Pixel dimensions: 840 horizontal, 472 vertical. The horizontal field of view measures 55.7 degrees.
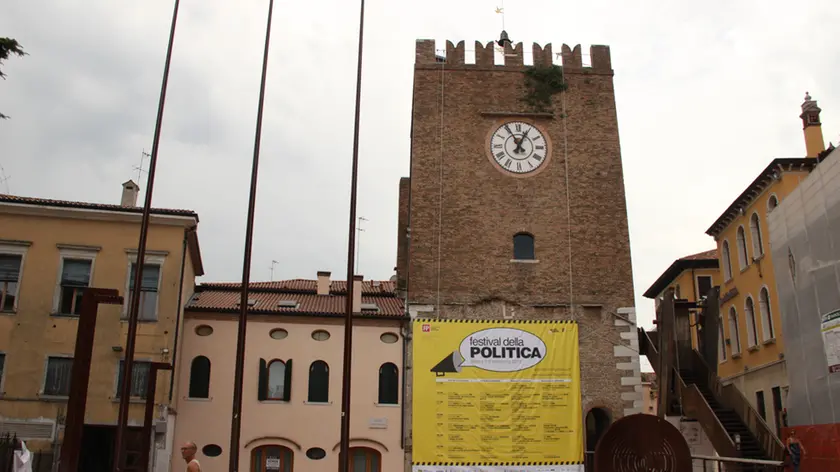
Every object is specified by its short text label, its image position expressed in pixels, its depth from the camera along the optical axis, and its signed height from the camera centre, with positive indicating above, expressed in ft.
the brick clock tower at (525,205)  83.61 +26.70
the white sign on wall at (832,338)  59.31 +8.86
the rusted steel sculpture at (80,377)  43.88 +4.11
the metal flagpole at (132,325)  50.75 +7.94
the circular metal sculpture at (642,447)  49.32 +0.61
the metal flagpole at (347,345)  47.19 +6.70
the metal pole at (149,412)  64.54 +3.21
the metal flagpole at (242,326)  47.32 +7.88
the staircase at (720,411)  66.49 +4.10
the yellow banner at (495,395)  77.00 +5.82
